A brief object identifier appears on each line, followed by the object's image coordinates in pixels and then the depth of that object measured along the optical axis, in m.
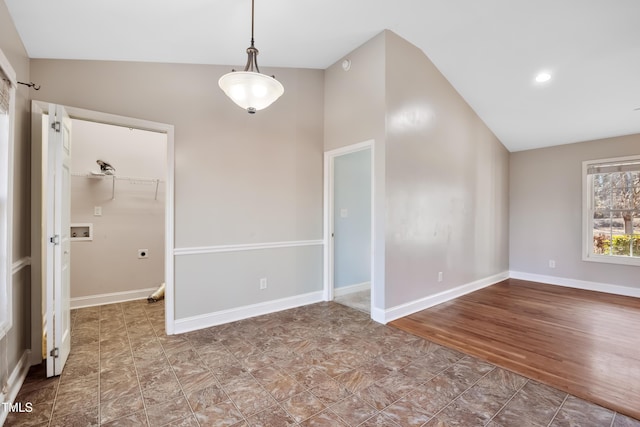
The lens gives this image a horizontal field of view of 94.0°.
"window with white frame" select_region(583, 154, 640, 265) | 4.41
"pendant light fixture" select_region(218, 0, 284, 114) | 1.82
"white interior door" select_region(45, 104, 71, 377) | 2.14
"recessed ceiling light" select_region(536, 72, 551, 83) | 3.61
